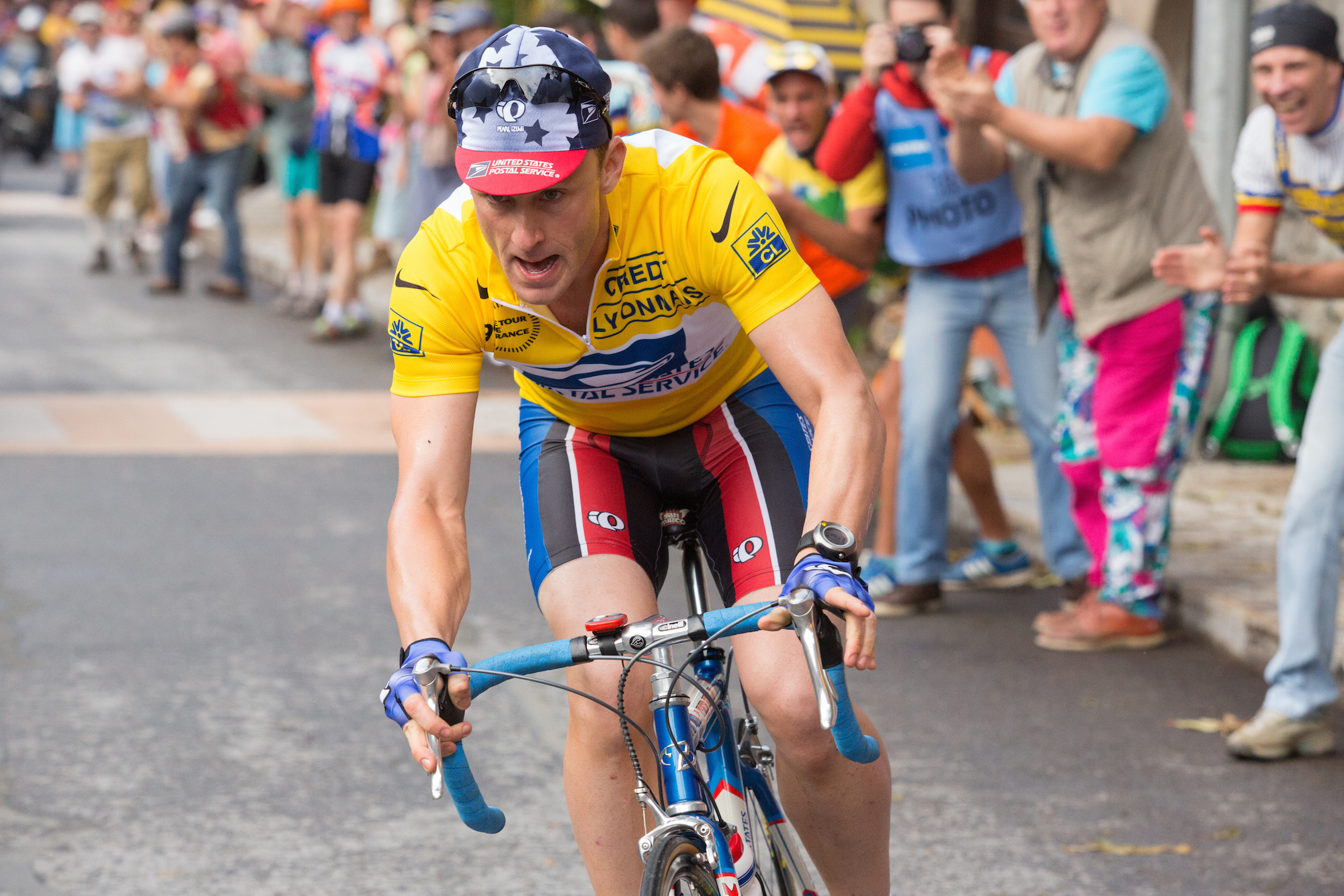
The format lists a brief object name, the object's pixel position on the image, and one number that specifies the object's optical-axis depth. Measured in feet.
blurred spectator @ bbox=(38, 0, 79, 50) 101.14
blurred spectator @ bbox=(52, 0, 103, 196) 56.70
